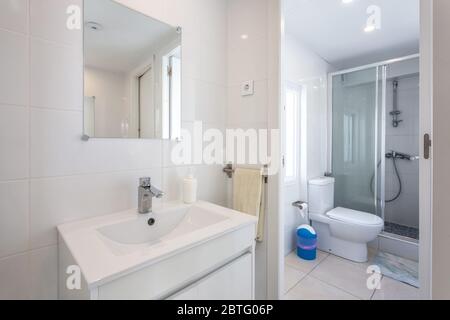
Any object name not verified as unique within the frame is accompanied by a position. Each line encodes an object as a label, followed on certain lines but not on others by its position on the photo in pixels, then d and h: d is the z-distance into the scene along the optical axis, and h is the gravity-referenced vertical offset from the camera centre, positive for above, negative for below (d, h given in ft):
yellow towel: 3.92 -0.68
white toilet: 6.14 -2.03
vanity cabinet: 1.77 -1.06
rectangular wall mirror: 2.86 +1.29
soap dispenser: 3.58 -0.53
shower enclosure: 7.57 +0.65
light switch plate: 4.09 +1.38
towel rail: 4.41 -0.25
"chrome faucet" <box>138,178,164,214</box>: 3.05 -0.52
